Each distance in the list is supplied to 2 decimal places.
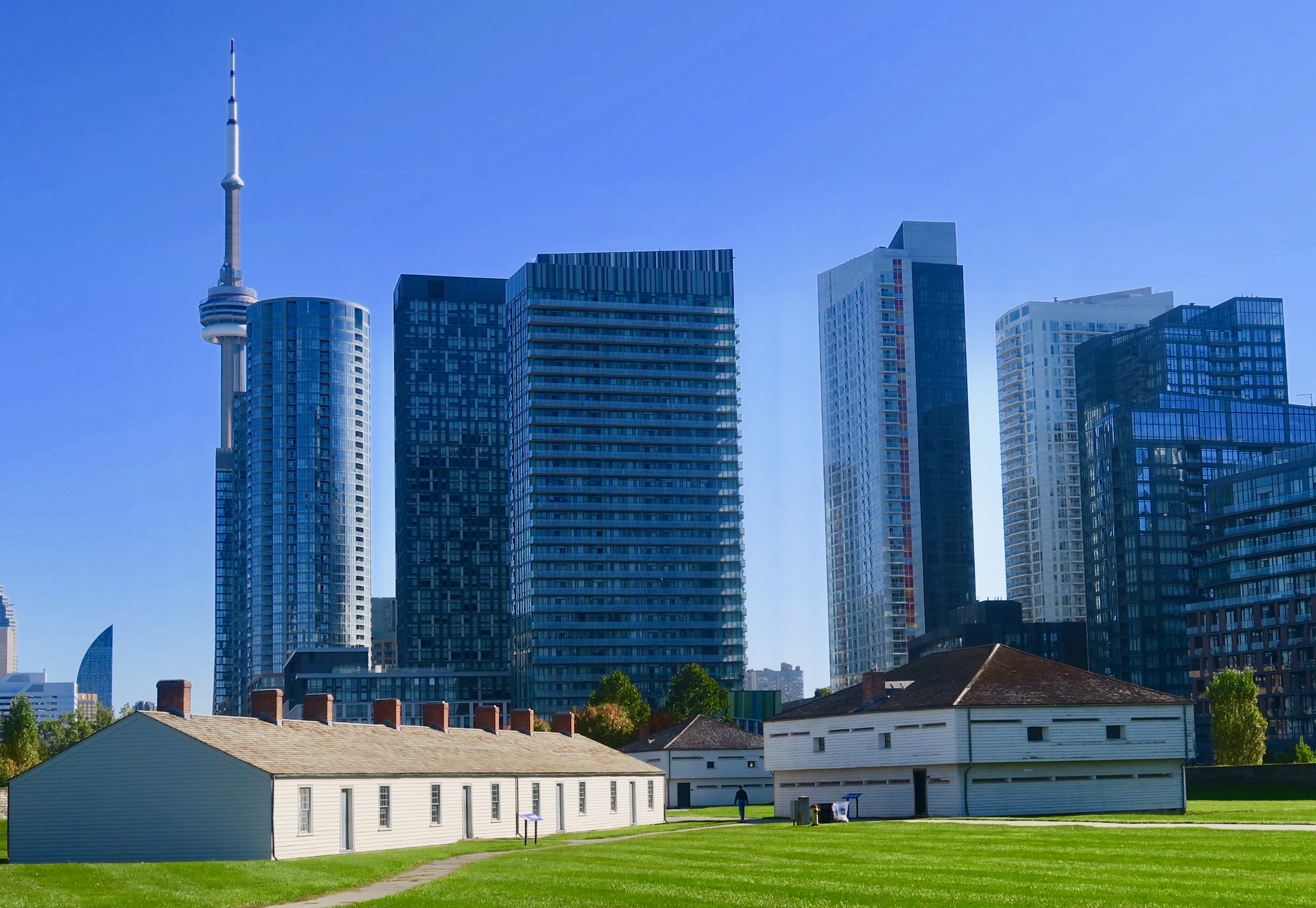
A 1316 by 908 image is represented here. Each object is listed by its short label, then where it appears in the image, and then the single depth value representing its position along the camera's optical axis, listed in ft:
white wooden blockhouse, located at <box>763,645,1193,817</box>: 227.61
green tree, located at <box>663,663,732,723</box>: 484.74
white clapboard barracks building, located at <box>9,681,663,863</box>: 169.89
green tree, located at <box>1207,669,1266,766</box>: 359.66
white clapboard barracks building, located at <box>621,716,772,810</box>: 347.36
